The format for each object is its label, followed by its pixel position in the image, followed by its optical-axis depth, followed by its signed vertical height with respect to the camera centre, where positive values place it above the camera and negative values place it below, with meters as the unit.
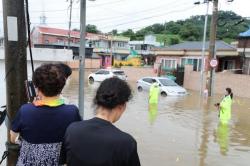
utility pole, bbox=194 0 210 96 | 27.00 -2.51
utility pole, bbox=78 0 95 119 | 4.93 -0.25
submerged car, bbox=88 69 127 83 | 37.79 -3.75
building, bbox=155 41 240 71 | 37.59 -1.95
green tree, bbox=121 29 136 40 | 93.12 +0.25
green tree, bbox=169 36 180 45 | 72.25 -0.82
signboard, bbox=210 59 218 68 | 23.67 -1.54
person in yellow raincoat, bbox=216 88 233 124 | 13.98 -2.48
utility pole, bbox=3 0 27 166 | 3.88 -0.25
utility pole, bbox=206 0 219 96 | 24.05 -0.62
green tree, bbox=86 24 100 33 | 98.56 +1.20
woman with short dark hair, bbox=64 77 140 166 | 2.47 -0.64
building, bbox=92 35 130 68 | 73.19 -2.04
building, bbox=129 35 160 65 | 75.48 -1.83
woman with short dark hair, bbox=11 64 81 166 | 3.14 -0.68
